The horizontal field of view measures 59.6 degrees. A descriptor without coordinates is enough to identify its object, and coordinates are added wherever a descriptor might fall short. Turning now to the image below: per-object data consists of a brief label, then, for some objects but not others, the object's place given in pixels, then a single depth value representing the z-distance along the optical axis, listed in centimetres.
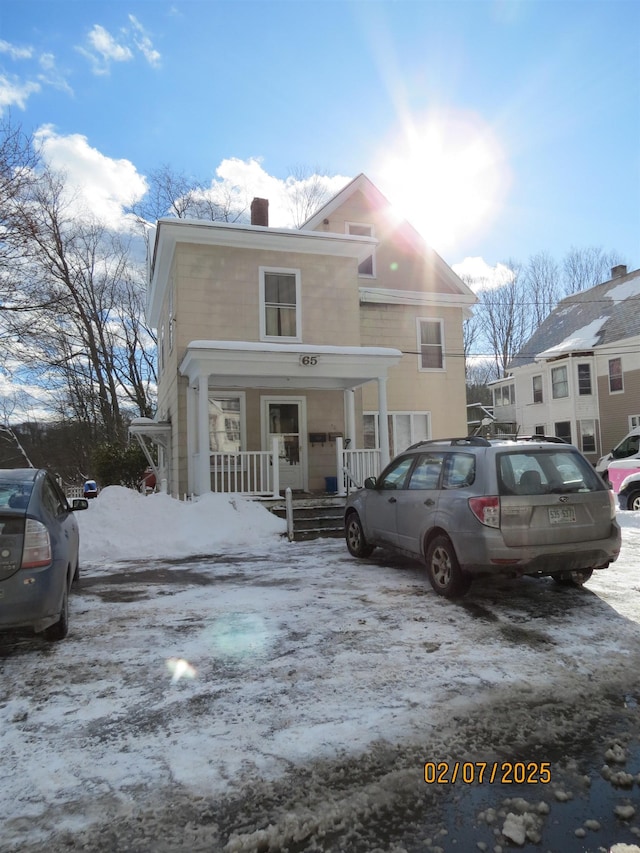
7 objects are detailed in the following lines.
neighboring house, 2738
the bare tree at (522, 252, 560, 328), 4519
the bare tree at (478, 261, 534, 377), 4534
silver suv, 520
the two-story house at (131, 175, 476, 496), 1201
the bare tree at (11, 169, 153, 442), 2770
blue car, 408
